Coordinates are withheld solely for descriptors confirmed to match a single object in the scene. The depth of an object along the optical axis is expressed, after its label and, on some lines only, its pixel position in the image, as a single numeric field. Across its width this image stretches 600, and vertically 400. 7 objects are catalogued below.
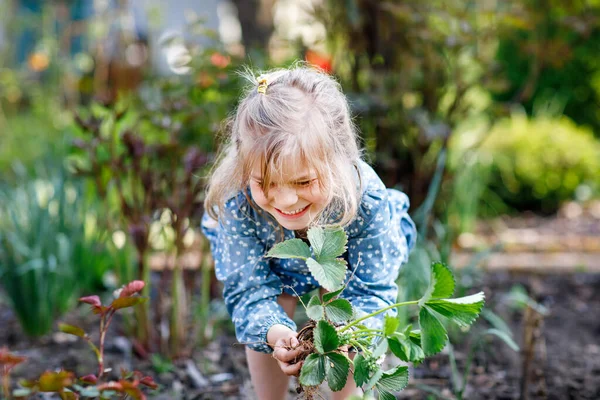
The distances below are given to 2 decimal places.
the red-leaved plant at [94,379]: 1.00
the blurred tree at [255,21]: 3.63
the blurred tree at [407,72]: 2.81
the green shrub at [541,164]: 4.59
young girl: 1.37
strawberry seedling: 1.10
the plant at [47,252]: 2.42
